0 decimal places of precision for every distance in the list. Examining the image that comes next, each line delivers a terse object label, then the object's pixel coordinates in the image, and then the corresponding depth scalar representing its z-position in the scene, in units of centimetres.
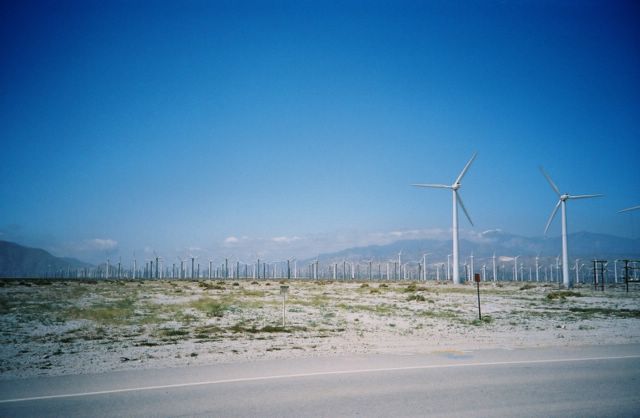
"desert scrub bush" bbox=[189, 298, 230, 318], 2861
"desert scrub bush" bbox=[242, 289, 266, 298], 4823
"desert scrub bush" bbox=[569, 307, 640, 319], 2810
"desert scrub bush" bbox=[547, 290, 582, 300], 4476
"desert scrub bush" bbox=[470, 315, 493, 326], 2447
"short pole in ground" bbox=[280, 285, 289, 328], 2197
